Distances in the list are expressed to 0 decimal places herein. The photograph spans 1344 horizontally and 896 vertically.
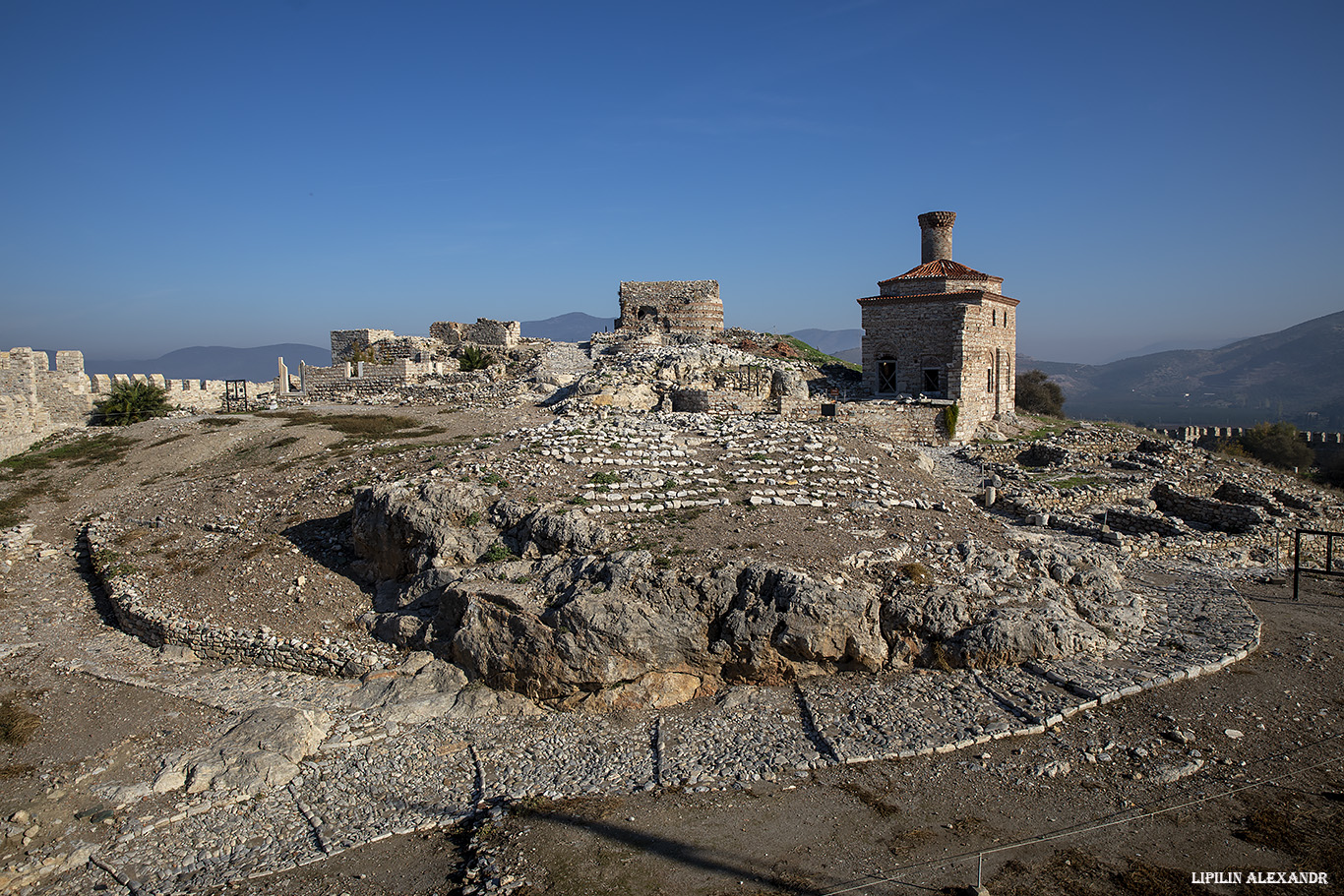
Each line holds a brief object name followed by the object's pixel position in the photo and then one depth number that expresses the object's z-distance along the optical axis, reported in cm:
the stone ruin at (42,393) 2580
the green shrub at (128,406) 2917
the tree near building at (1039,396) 5038
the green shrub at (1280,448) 3947
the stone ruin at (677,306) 3819
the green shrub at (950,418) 2780
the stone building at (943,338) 2903
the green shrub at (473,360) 3500
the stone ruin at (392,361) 3175
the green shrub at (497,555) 1337
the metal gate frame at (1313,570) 1462
